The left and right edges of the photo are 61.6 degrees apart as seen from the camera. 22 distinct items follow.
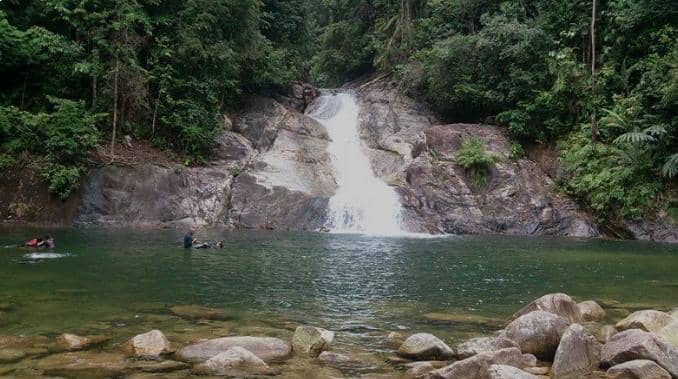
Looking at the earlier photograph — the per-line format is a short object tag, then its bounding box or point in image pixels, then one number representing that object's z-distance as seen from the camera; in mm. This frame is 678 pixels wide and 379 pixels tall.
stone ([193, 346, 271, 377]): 6777
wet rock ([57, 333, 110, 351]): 7542
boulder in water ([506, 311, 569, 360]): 7598
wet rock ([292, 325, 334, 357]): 7648
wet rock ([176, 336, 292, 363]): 7273
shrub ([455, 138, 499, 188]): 27953
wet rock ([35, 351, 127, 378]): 6547
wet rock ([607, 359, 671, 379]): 6258
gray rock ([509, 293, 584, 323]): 9242
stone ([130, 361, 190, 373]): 6762
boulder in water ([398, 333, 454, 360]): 7496
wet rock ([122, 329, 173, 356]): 7344
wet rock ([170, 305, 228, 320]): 9564
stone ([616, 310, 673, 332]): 8164
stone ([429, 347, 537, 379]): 6258
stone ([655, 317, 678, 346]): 7695
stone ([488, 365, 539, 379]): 5980
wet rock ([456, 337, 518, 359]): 7371
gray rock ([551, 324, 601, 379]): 6930
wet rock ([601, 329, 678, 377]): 6570
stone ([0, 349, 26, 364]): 6926
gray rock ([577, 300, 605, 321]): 9664
